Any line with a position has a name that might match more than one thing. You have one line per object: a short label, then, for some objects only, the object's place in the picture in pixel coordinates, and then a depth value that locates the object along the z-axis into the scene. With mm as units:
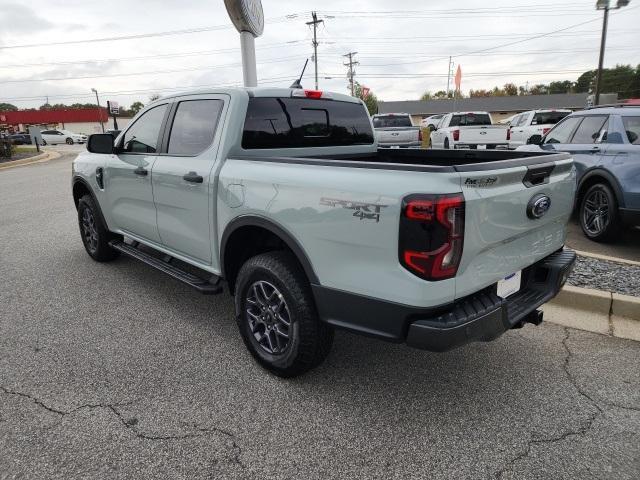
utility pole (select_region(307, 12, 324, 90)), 54625
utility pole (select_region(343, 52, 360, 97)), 76812
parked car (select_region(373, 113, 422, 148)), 16817
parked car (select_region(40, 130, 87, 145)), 43500
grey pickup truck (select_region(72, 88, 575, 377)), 2191
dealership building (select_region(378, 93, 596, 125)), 62438
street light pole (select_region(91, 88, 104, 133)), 61062
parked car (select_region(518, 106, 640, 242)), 5441
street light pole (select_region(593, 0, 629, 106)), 21109
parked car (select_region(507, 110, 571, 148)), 14622
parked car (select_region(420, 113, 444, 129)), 23233
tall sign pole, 9289
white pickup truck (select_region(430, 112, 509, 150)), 14906
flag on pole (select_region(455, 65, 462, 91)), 30155
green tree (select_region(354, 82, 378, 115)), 84812
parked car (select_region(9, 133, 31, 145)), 43094
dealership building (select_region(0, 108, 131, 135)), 64688
